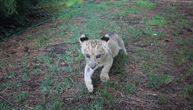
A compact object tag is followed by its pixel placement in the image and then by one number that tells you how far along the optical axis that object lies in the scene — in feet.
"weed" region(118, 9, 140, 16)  17.42
